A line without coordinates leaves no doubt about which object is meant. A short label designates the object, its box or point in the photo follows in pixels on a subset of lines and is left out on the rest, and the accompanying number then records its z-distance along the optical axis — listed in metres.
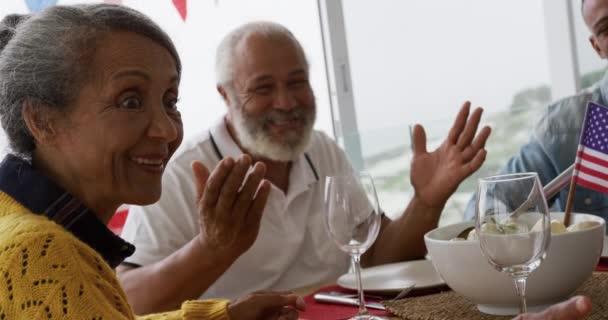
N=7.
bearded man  1.55
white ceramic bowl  1.11
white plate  1.38
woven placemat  1.15
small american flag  1.53
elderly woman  1.03
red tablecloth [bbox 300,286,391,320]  1.27
